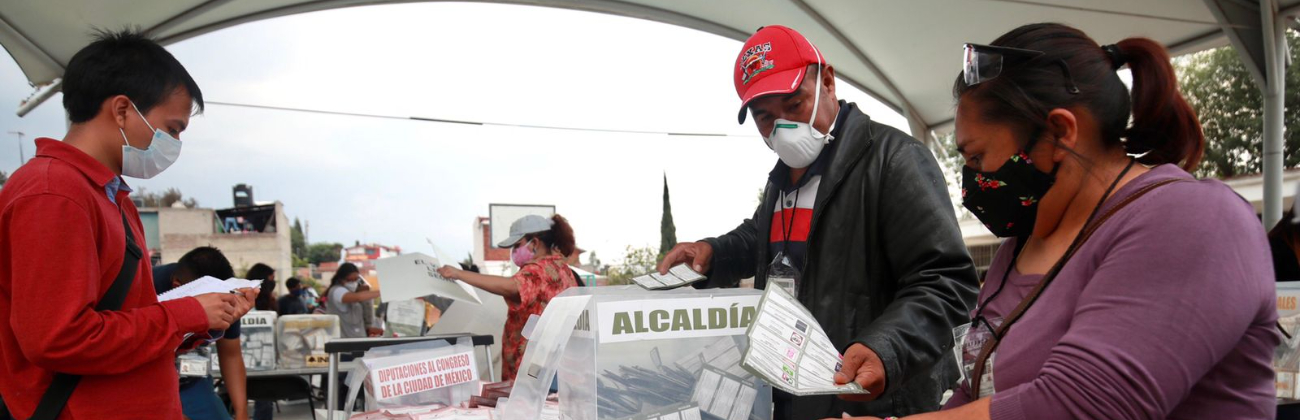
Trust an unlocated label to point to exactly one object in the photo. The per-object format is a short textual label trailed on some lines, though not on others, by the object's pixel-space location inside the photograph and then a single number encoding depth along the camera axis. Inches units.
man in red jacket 62.2
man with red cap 57.1
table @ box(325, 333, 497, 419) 112.2
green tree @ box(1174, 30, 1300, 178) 590.9
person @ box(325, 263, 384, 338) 317.1
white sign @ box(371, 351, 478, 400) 94.1
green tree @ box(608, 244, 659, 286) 876.8
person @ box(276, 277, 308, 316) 379.6
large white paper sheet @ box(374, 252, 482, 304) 140.8
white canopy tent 289.7
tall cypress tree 968.9
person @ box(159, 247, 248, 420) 128.9
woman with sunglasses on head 33.4
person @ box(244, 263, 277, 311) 262.4
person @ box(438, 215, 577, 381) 165.8
